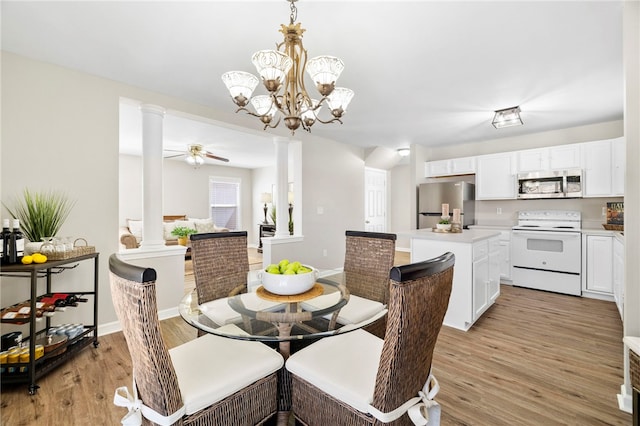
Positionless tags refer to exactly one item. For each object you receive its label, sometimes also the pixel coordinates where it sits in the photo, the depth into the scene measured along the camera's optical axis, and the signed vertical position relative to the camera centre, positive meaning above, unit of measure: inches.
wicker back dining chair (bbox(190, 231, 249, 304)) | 80.0 -14.5
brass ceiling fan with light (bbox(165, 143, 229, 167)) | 219.0 +45.9
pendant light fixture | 63.7 +31.5
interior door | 274.8 +14.0
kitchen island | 110.3 -20.1
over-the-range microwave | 163.3 +17.8
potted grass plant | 88.8 -0.2
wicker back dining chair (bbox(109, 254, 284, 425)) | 38.1 -26.3
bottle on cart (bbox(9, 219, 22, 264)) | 77.2 -8.1
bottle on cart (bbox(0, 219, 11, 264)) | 76.8 -8.1
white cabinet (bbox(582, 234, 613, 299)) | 144.1 -25.2
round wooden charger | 61.2 -17.9
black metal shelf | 73.9 -39.0
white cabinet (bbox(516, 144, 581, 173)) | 163.8 +33.0
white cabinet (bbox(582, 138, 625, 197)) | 147.9 +24.7
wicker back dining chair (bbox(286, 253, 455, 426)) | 37.2 -25.8
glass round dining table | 52.8 -20.7
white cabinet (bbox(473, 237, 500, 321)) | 112.7 -25.4
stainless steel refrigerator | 192.7 +9.7
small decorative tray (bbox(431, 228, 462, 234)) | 135.5 -7.9
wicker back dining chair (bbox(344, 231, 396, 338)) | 83.4 -15.1
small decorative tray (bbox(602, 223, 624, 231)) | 143.7 -6.3
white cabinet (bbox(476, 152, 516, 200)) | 184.5 +24.4
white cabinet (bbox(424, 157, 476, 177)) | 202.1 +34.5
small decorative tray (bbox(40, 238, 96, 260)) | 83.2 -11.5
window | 323.6 +14.3
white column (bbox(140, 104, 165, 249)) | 119.7 +16.7
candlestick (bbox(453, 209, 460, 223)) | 134.4 -0.8
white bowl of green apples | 61.4 -13.9
